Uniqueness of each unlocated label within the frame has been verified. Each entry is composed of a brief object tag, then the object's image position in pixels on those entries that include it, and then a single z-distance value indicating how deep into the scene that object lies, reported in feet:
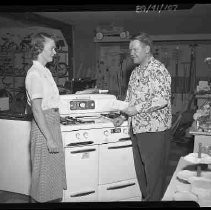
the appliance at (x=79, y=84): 8.80
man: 6.73
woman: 6.29
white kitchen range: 7.41
